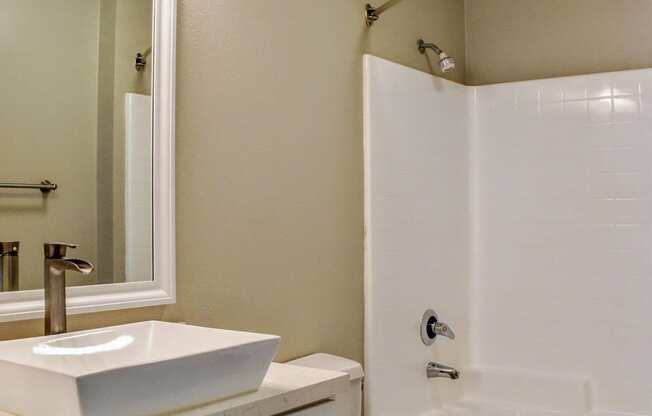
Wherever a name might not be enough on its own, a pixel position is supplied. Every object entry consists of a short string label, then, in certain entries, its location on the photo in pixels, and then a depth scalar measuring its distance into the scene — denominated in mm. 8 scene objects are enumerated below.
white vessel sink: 1127
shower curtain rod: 2557
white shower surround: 2670
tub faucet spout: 2762
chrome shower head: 2744
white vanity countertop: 1316
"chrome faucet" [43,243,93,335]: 1478
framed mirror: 1524
